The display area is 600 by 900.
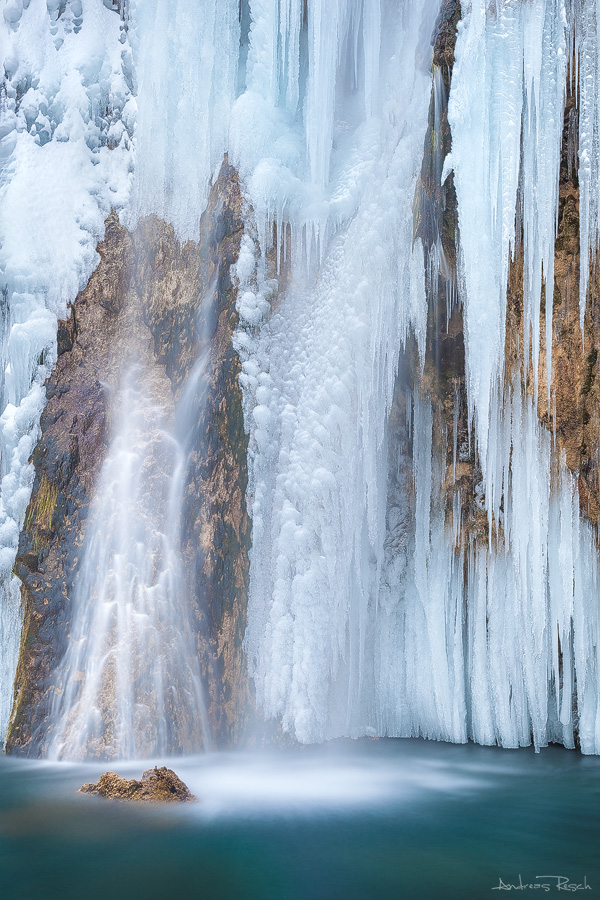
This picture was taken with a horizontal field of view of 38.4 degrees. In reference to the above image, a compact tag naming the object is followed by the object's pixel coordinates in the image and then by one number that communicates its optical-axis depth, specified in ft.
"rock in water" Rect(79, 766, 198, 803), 20.93
